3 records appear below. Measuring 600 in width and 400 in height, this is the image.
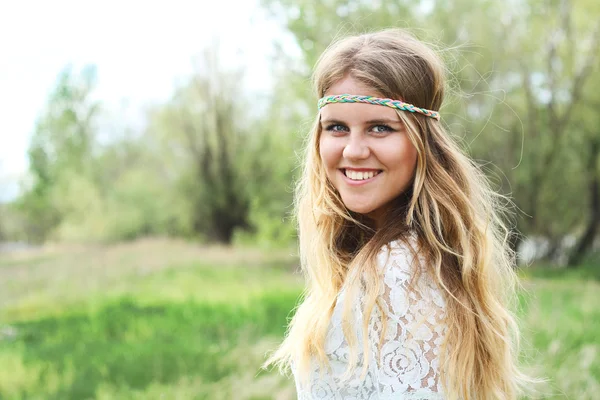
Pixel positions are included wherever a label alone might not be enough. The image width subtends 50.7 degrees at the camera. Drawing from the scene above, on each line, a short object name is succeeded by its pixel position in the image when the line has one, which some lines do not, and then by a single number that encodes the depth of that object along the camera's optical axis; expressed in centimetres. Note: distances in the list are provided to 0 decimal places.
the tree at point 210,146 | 1753
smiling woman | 157
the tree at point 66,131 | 2144
